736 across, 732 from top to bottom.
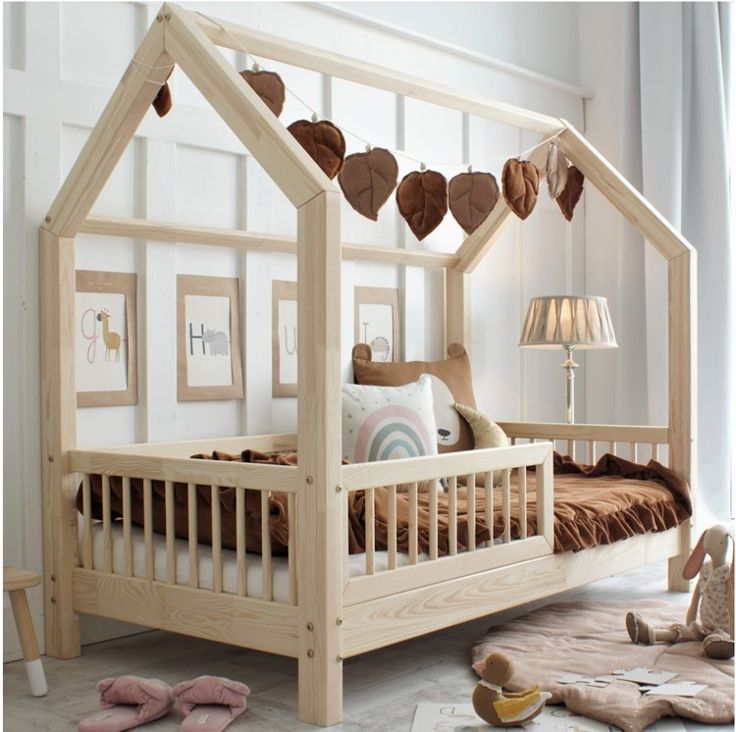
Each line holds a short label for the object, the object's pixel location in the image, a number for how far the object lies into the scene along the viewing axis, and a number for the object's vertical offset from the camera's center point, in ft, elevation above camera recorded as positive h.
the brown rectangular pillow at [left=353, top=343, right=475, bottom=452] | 10.94 -0.22
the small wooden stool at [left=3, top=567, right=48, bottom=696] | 7.30 -1.83
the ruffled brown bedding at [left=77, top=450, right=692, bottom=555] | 7.27 -1.23
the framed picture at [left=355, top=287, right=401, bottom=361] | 11.35 +0.46
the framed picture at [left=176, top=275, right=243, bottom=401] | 9.58 +0.24
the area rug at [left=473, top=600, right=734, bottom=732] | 6.79 -2.27
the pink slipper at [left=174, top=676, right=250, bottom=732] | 6.77 -2.18
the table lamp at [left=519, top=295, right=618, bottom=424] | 11.91 +0.42
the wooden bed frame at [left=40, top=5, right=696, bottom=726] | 6.66 -0.81
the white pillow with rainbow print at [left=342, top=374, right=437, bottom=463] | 9.75 -0.59
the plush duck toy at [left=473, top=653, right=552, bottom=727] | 6.54 -2.14
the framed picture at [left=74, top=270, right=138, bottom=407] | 8.87 +0.23
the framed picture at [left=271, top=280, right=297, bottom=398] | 10.36 +0.24
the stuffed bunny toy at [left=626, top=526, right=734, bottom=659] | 8.35 -1.98
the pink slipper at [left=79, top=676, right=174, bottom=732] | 6.58 -2.21
